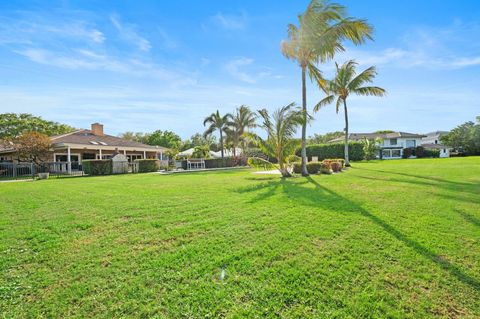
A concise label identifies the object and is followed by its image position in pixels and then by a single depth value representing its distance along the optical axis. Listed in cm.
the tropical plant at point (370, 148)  3131
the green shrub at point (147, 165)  2232
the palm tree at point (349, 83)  1967
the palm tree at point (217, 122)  3309
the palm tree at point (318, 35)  1139
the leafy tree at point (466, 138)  3959
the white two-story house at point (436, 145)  4722
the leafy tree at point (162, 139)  5111
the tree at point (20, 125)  3053
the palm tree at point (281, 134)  1239
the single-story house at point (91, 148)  2203
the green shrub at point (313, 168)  1436
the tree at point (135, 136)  5950
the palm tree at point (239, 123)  3447
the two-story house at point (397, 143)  4805
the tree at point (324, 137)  6691
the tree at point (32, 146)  1894
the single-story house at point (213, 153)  3538
